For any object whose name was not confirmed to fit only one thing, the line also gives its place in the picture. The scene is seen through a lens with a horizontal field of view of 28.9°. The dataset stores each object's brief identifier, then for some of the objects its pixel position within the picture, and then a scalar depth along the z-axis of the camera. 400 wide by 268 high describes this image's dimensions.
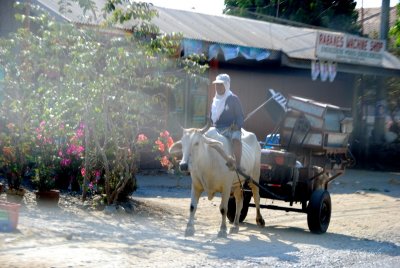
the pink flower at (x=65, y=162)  13.92
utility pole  26.77
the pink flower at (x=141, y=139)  13.27
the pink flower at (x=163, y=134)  13.52
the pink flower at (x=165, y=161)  13.59
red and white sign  22.77
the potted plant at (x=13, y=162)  13.35
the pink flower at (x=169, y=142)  13.49
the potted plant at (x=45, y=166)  13.11
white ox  11.38
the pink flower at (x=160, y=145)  13.31
